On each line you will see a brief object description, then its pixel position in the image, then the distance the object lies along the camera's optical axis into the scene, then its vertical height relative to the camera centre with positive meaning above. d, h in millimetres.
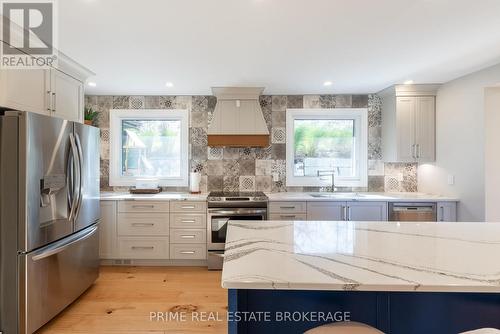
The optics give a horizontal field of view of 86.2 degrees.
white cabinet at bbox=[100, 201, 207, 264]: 3330 -773
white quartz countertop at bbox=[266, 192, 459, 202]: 3244 -349
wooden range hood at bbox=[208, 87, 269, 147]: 3590 +663
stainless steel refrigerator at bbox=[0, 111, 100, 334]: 1831 -351
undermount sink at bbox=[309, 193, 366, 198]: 3482 -344
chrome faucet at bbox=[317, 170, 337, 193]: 3884 -54
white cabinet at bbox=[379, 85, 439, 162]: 3500 +595
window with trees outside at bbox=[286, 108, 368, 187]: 3918 +334
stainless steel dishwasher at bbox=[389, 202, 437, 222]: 3244 -518
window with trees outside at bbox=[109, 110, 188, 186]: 3924 +314
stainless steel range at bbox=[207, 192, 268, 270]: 3287 -567
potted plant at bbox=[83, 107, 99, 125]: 3312 +695
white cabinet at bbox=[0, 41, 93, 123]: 1969 +675
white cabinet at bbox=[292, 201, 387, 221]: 3292 -513
